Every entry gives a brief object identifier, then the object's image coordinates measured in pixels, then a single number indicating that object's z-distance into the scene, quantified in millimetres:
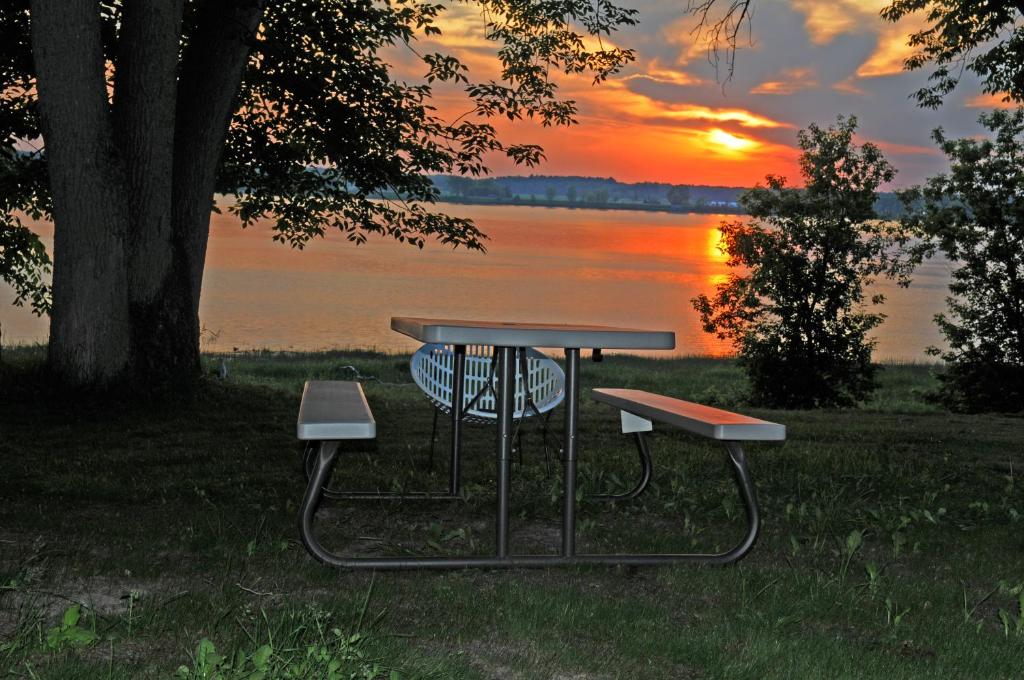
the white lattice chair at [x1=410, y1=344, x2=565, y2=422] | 6598
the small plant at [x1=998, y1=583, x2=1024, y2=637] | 3959
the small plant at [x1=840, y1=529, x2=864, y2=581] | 4697
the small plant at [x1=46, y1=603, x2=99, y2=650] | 3357
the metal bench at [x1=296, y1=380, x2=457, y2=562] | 4098
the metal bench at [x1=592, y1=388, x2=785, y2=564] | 4328
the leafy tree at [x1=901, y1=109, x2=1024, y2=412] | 21438
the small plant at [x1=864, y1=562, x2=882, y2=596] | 4383
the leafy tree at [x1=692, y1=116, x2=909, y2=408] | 22266
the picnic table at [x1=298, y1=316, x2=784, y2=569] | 4270
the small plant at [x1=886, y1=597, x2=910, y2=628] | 3899
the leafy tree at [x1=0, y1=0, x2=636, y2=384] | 8977
